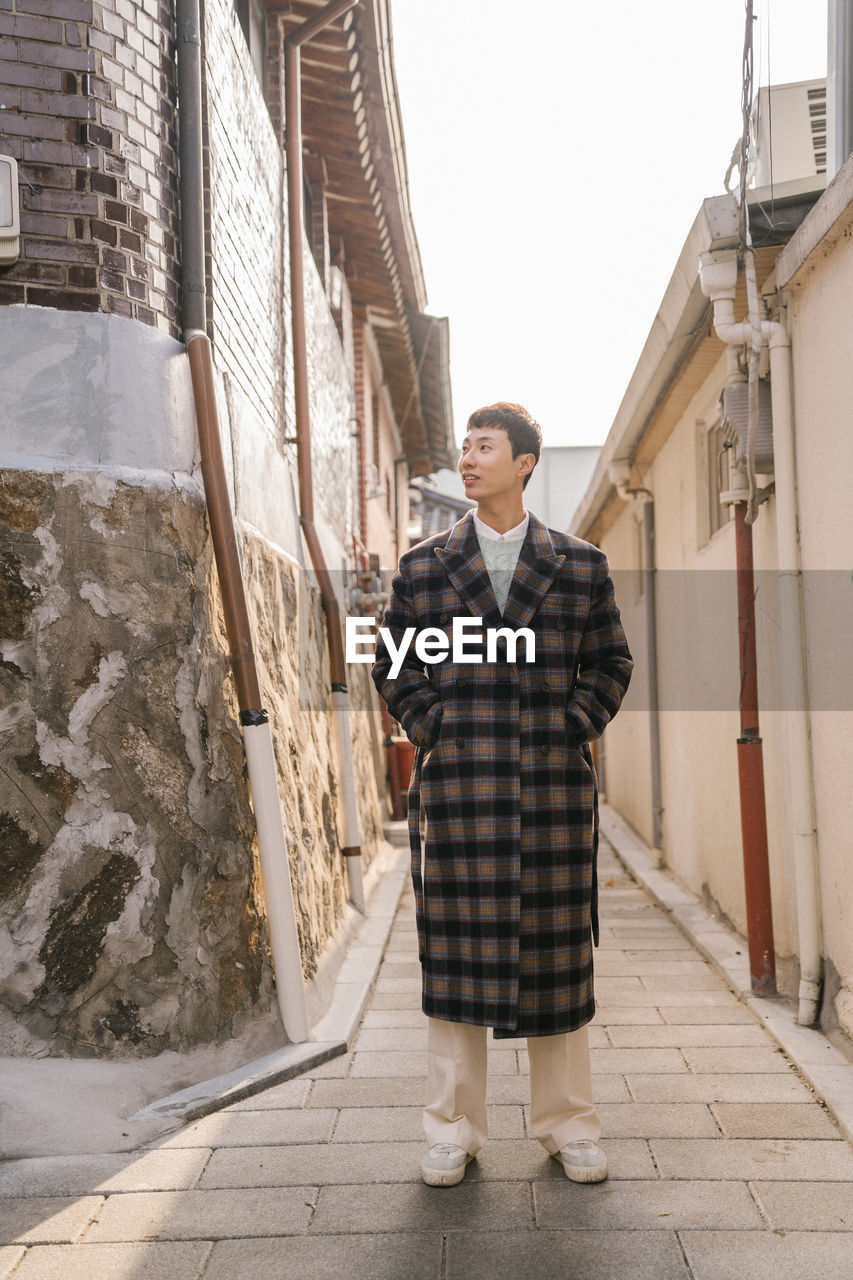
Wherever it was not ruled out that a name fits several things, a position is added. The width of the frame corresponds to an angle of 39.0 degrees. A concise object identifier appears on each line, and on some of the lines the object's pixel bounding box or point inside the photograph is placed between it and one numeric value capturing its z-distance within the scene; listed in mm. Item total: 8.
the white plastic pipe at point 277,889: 4340
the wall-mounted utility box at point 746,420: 5117
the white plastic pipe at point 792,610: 4594
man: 3229
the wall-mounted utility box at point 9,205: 3969
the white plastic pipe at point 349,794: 6969
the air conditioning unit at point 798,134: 6973
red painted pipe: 5105
